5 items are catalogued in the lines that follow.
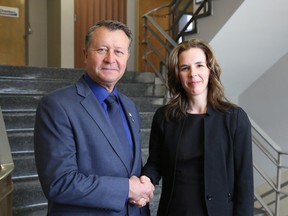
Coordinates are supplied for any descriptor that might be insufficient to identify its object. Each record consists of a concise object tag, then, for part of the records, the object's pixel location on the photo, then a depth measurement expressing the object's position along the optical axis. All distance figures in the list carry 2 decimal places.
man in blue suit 0.92
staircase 1.99
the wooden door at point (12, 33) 4.82
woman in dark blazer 1.20
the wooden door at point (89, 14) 5.12
